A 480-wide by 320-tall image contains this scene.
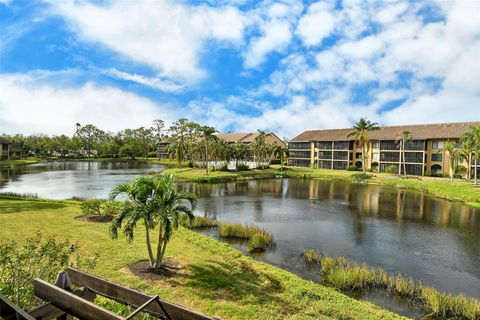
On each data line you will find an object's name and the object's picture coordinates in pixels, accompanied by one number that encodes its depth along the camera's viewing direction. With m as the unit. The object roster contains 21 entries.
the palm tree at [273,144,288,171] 83.81
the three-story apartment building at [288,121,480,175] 68.62
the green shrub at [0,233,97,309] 7.80
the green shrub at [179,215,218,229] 26.64
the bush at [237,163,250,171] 76.24
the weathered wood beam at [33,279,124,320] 4.49
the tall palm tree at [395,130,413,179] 68.62
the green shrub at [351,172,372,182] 64.06
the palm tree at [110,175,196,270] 14.05
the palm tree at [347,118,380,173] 73.60
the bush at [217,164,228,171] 75.00
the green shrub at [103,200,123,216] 25.36
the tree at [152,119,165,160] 154.38
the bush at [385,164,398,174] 73.56
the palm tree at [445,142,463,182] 58.60
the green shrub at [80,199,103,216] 24.55
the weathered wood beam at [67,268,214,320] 4.82
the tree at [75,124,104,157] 144.75
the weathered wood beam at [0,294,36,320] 4.54
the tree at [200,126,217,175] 67.74
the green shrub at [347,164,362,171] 81.12
